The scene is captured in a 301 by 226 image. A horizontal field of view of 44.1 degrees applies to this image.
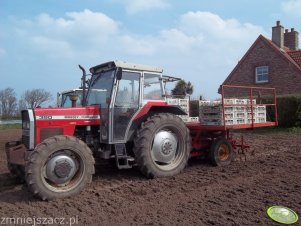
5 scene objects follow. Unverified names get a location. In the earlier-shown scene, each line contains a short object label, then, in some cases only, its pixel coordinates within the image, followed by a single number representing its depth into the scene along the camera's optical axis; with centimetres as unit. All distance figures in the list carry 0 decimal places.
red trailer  893
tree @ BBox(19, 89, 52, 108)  4317
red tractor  634
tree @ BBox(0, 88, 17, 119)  4369
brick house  2305
